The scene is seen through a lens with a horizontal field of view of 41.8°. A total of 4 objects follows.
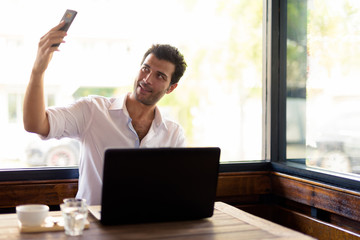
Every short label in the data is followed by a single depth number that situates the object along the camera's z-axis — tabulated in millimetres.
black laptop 1508
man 2153
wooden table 1482
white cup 1523
